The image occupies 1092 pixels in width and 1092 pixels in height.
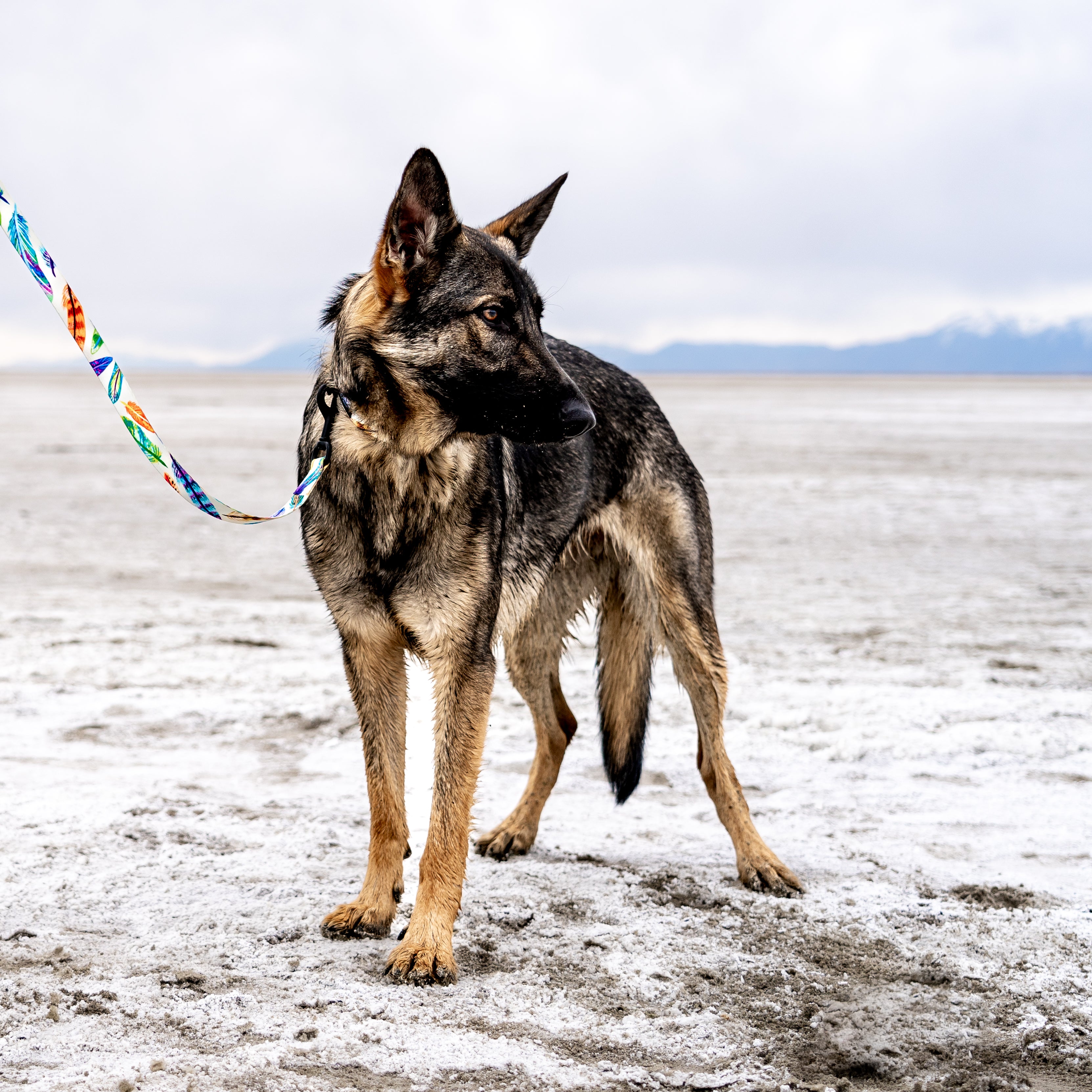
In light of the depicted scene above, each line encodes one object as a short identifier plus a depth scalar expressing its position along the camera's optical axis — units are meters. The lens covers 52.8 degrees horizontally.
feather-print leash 3.19
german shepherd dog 3.44
